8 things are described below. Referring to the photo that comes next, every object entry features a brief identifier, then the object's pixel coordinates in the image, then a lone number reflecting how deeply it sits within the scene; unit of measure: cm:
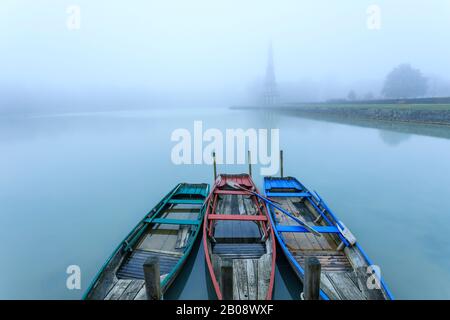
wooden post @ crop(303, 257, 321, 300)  388
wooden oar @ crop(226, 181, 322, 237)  725
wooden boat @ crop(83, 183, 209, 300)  561
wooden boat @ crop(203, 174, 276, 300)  541
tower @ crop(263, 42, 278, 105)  11906
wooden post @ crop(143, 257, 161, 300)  407
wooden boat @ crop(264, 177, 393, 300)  540
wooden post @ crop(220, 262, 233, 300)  402
